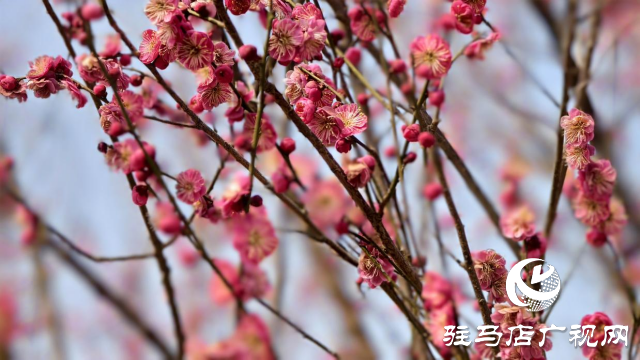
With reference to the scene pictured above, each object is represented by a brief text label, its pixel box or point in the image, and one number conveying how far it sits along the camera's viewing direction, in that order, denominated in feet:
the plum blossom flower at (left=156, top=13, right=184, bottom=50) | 8.01
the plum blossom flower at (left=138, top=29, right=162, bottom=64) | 8.05
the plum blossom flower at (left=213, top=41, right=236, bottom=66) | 8.07
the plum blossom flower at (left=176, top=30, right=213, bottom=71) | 8.02
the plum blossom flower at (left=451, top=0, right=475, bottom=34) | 8.28
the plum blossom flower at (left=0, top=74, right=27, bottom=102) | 8.15
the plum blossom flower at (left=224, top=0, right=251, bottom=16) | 8.03
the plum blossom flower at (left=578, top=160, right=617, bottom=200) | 8.39
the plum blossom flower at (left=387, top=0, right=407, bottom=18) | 8.32
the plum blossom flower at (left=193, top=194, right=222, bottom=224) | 8.22
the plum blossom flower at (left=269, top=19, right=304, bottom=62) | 8.00
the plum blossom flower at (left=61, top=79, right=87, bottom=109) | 8.18
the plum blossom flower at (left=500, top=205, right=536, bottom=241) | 8.41
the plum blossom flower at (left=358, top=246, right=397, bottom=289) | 8.10
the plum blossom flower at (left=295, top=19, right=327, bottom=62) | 8.02
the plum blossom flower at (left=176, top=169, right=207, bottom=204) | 8.18
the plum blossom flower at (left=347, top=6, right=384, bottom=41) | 8.52
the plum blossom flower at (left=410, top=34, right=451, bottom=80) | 8.42
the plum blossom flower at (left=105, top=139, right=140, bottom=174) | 8.22
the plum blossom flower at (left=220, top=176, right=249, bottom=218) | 8.23
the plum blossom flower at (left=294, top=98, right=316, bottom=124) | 8.01
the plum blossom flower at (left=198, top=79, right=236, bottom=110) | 8.09
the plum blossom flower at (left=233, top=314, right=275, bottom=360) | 9.09
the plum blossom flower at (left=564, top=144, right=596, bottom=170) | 8.20
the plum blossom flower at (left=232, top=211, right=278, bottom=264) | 8.71
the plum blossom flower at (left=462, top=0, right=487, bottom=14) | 8.24
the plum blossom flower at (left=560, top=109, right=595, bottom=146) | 8.17
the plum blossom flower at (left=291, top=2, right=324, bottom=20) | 8.05
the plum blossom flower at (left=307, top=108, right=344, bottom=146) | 8.02
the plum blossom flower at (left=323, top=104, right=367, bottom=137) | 8.01
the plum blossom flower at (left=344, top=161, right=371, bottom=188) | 8.16
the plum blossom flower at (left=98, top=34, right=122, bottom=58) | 8.40
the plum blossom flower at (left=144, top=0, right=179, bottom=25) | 8.01
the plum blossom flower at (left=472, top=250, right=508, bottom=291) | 8.13
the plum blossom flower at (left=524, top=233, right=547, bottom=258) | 8.39
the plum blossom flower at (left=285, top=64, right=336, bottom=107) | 8.03
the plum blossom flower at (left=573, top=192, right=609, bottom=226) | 8.51
